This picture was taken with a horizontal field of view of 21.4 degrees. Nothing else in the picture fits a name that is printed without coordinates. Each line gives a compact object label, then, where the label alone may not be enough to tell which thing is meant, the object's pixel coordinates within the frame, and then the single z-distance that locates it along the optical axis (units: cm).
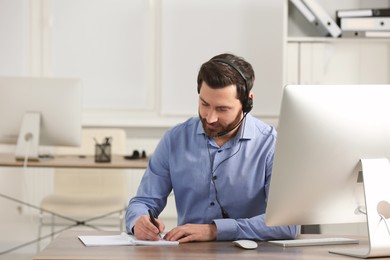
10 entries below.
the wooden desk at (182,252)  295
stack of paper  319
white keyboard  332
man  340
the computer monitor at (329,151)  298
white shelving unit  837
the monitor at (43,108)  626
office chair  691
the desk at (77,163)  635
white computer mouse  317
